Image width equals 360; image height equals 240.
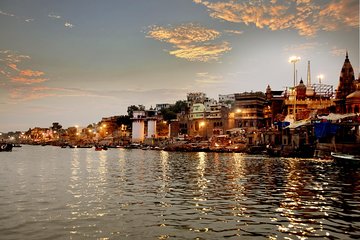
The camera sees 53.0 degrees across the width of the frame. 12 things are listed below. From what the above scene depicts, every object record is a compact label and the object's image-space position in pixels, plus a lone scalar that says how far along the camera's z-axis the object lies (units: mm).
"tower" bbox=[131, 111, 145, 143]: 160875
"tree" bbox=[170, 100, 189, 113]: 166288
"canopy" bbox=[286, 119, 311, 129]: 71256
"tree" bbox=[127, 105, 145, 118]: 189625
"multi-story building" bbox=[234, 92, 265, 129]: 118750
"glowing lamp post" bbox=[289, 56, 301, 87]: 80938
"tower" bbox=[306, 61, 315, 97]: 111044
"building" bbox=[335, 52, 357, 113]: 83769
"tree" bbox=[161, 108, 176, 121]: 162125
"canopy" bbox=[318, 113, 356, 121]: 61306
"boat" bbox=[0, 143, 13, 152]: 114062
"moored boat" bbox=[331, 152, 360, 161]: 42609
